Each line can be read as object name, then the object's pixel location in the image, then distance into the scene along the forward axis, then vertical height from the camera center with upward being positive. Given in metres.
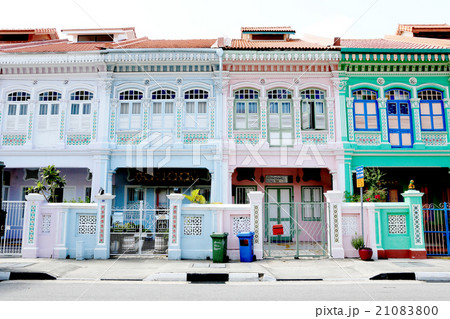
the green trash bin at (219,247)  10.80 -0.96
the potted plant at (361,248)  10.91 -1.01
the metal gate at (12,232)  11.90 -0.65
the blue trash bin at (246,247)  10.95 -0.96
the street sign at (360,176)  11.35 +1.09
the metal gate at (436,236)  11.63 -0.71
